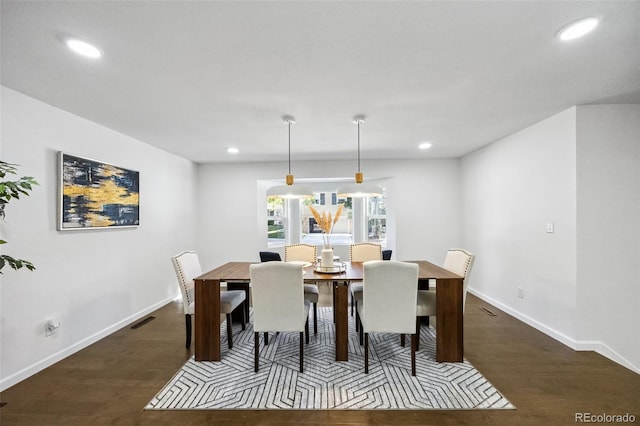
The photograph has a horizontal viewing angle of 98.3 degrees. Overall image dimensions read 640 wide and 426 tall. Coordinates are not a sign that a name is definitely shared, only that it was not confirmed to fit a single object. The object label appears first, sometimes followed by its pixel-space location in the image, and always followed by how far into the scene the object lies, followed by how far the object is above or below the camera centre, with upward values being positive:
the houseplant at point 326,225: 2.72 -0.11
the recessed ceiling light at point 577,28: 1.44 +1.00
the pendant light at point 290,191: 2.96 +0.25
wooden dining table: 2.45 -0.90
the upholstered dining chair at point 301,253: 3.65 -0.52
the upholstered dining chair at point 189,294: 2.63 -0.80
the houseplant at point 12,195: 1.44 +0.11
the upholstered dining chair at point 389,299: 2.21 -0.70
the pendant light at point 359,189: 2.97 +0.27
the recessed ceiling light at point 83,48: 1.57 +0.98
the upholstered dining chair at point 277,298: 2.27 -0.71
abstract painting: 2.55 +0.21
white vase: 2.87 -0.47
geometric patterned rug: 1.92 -1.32
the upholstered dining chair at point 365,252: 3.75 -0.52
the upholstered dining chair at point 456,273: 2.55 -0.62
